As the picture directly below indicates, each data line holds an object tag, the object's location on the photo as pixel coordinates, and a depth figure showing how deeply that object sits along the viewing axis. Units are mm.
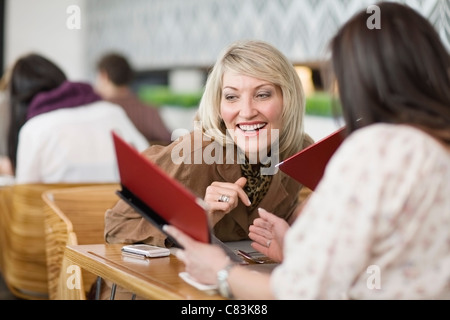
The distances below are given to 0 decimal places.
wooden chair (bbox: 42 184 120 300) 2666
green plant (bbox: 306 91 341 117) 5223
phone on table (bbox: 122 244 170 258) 1918
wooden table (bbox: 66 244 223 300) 1530
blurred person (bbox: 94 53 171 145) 5867
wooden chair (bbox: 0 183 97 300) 3504
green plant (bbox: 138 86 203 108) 8078
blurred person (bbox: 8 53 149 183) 3836
